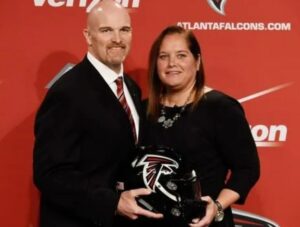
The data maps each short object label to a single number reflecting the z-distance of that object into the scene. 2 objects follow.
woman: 2.52
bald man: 2.29
